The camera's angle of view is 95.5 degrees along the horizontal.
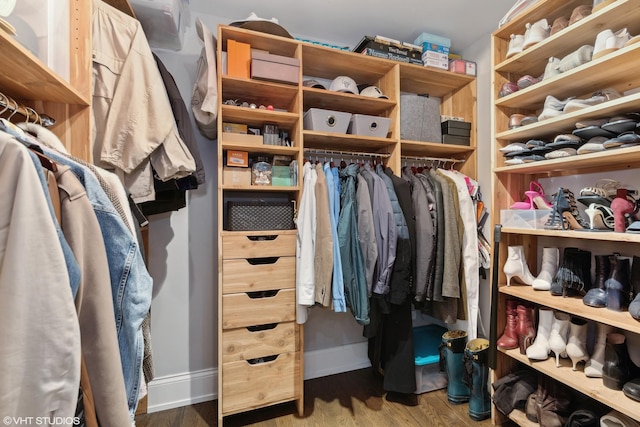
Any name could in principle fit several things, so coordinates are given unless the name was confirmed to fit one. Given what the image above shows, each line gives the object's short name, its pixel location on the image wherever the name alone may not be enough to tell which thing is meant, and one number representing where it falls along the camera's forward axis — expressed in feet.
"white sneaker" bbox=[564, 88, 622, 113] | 4.00
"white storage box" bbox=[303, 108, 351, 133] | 5.69
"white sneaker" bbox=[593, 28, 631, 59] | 3.77
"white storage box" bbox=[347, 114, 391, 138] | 5.91
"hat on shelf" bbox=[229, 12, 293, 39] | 5.10
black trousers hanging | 5.76
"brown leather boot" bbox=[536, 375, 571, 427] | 4.48
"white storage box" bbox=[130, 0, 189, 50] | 4.77
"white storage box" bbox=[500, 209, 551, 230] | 4.86
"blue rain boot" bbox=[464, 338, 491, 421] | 5.43
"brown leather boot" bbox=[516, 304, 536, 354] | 4.93
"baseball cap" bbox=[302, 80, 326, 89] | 5.83
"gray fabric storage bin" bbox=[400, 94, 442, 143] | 6.34
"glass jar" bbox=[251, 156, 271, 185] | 5.53
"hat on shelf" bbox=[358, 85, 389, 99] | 6.06
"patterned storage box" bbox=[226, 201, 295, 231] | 5.23
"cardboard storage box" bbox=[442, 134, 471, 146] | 6.68
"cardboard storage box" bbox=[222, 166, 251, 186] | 5.25
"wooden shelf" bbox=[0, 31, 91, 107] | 1.96
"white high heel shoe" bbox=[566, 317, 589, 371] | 4.27
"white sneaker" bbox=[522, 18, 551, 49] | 4.70
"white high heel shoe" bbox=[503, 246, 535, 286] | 5.21
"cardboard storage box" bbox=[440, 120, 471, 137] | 6.66
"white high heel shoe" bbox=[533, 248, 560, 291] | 4.96
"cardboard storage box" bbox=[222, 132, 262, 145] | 5.20
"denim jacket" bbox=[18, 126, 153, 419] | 2.10
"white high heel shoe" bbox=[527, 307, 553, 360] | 4.62
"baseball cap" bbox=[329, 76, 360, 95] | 5.91
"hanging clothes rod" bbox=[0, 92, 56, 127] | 2.16
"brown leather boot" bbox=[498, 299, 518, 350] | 5.11
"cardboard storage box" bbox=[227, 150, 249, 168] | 5.29
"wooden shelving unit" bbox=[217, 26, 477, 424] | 5.03
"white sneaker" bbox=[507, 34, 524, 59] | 4.95
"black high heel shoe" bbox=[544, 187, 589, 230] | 4.38
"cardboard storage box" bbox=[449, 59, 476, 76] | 6.59
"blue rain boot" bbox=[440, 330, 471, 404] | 5.89
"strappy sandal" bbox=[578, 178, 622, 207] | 4.17
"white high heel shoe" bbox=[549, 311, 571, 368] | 4.45
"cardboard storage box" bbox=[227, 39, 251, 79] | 5.12
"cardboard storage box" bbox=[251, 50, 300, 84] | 5.10
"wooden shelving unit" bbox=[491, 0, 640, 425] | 3.75
